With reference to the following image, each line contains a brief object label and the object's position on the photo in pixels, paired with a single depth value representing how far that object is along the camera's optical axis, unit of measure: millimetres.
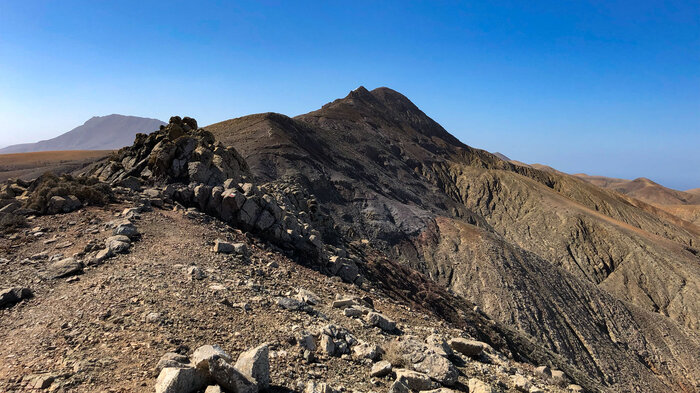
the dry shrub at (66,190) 11484
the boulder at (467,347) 8031
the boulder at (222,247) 10158
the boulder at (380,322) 8211
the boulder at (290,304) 7684
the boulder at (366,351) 6414
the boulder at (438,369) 6207
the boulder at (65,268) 7993
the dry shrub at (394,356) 6434
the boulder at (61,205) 11383
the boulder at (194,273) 8062
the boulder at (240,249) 10469
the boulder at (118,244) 9055
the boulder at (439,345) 7086
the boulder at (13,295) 6824
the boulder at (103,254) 8578
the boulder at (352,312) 8406
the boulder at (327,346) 6262
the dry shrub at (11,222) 9945
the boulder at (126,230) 9969
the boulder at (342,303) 8875
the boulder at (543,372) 9222
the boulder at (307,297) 8445
